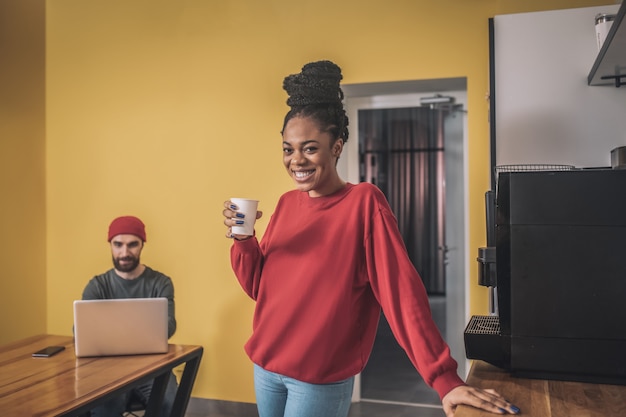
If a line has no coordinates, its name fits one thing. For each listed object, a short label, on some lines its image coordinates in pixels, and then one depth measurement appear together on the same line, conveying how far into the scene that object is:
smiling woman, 1.41
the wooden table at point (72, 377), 1.81
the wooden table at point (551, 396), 1.02
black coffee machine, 1.17
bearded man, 3.14
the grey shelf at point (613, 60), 1.47
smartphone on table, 2.36
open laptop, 2.27
